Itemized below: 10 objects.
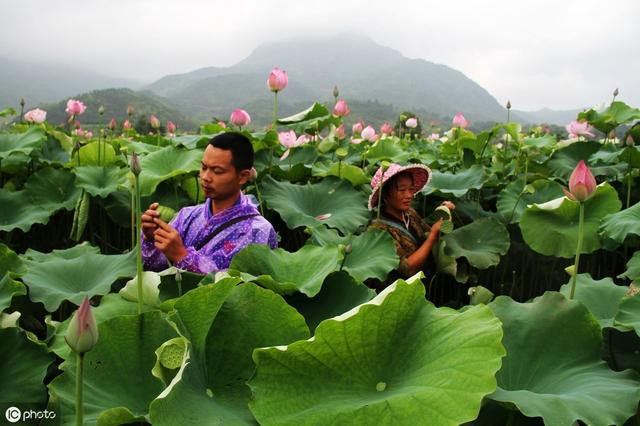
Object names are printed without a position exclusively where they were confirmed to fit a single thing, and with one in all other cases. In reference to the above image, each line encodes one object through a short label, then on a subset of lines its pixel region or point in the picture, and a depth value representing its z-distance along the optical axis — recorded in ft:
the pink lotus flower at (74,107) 11.94
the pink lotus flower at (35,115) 13.26
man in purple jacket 5.88
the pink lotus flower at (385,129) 15.60
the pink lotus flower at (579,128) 10.85
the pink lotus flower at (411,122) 16.67
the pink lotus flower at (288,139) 9.35
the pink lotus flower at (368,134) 13.27
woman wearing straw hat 7.45
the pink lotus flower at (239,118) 9.50
